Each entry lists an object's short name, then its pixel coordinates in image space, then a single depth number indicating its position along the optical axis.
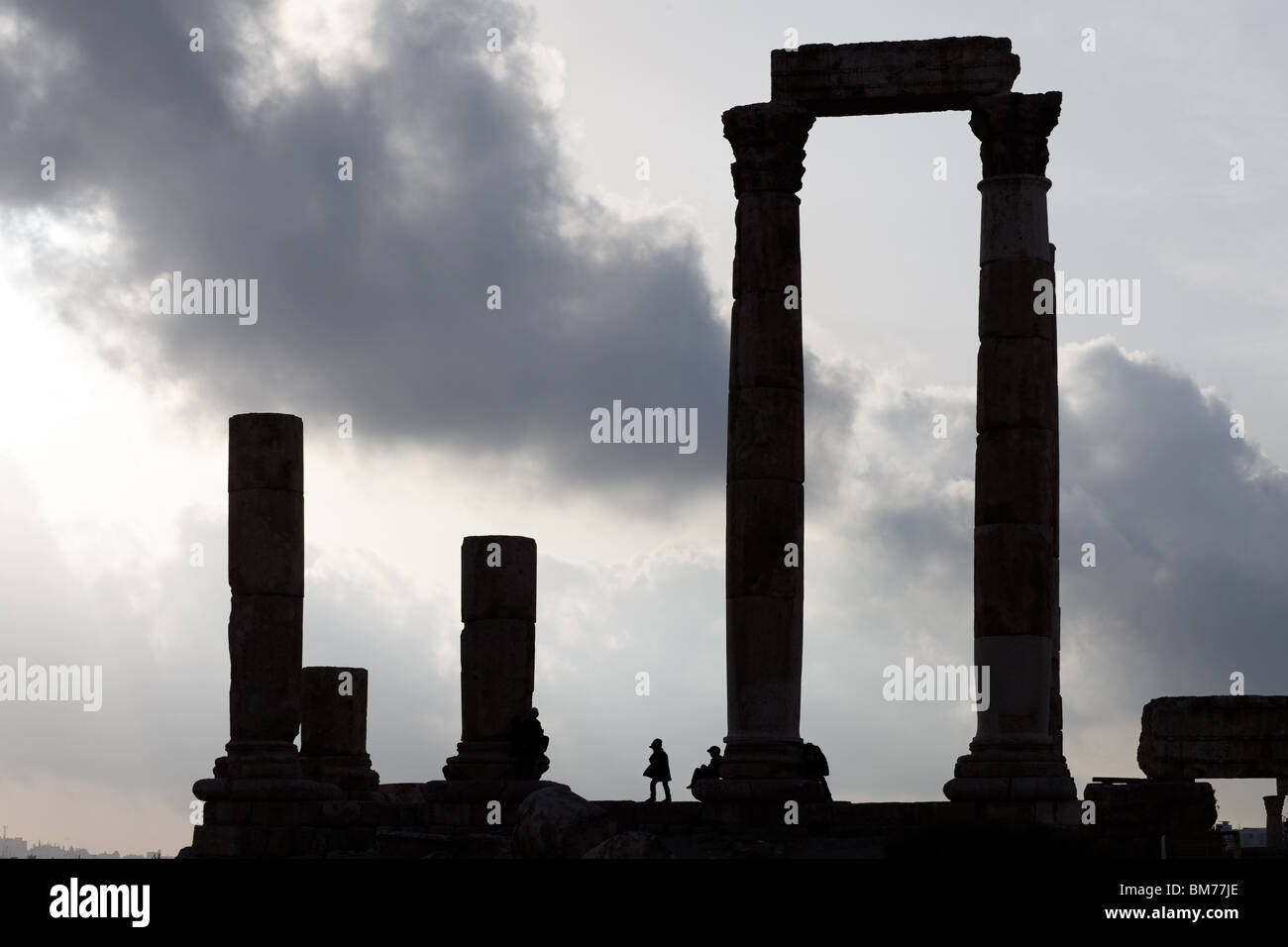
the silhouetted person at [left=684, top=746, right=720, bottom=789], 43.38
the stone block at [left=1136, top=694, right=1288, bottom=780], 44.06
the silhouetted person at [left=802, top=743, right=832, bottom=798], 41.47
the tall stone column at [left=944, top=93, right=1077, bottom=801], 39.84
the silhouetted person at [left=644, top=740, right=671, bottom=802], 45.28
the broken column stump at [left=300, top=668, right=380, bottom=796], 50.88
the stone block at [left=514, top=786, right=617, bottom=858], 35.88
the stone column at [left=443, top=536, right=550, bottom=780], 44.09
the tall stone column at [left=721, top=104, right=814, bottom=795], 41.53
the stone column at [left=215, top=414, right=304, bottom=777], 42.09
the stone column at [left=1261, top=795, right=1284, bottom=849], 51.81
